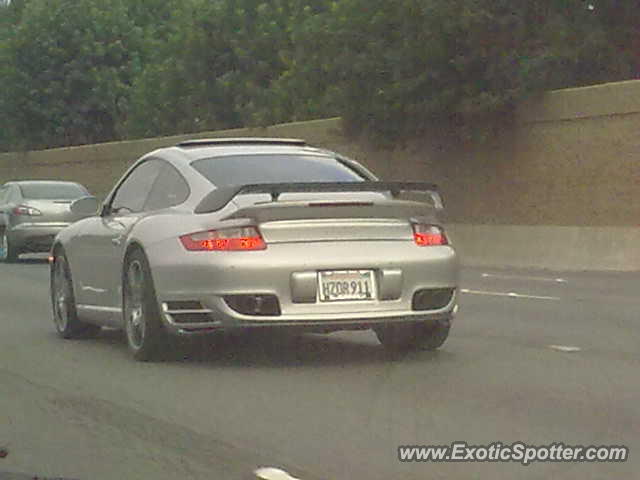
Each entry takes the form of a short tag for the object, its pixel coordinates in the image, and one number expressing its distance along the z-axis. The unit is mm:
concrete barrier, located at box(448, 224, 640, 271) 23641
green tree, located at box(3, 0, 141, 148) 57312
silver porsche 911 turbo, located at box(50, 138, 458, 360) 9992
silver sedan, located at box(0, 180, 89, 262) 26922
